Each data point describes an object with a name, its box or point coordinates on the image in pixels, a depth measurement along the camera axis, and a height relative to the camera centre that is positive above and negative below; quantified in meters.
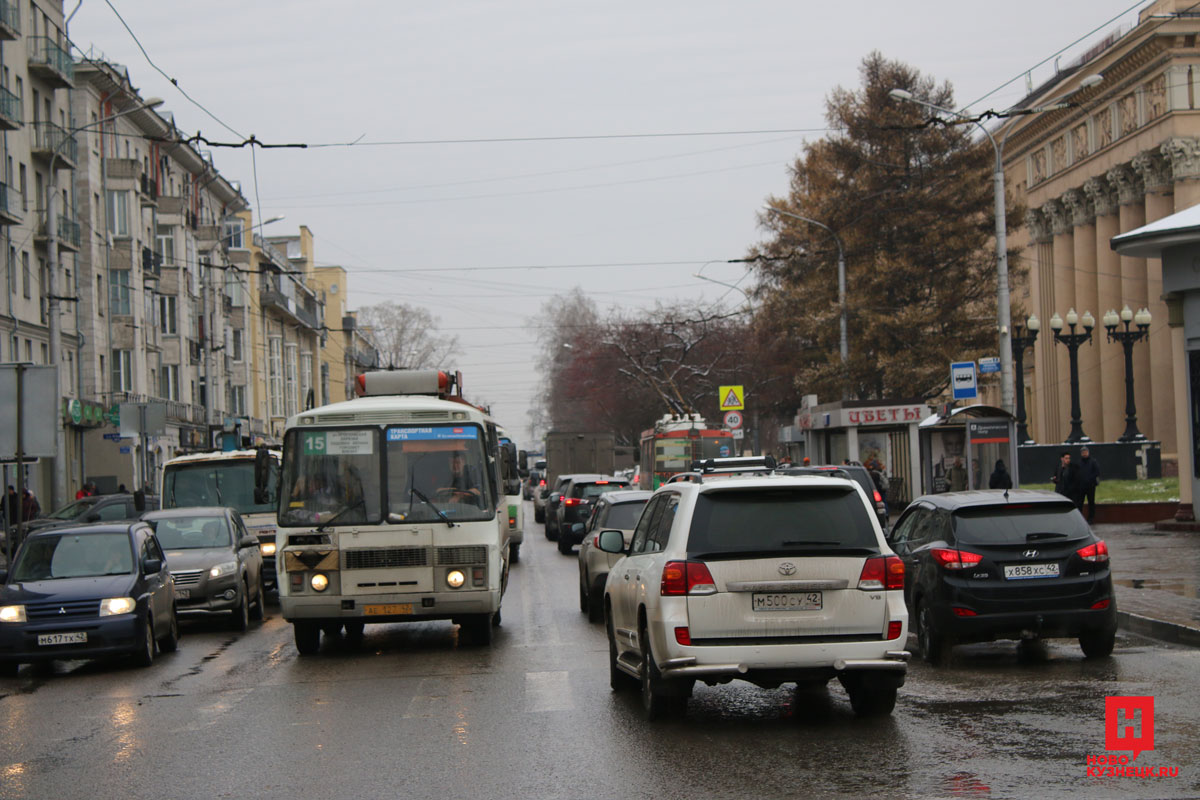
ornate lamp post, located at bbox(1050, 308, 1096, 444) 48.00 +2.14
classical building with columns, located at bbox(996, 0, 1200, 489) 55.84 +9.33
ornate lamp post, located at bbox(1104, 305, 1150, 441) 47.38 +2.38
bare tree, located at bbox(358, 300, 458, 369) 111.06 +7.78
